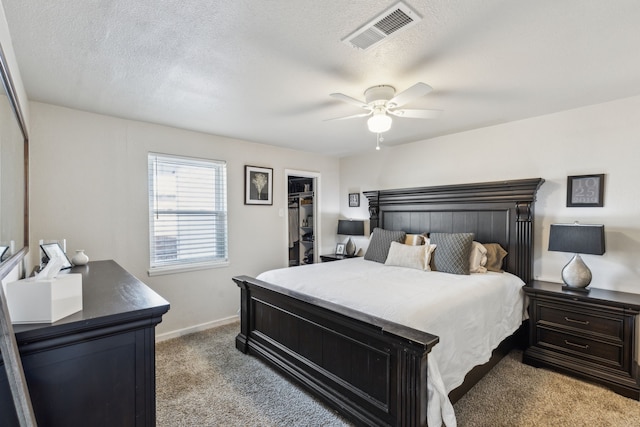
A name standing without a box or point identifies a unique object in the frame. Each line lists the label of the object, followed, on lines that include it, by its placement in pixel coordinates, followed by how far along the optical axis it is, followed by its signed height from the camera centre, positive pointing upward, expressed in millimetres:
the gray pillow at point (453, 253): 3004 -486
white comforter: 1847 -702
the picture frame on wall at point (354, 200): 4970 +93
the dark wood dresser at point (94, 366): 955 -552
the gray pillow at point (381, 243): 3744 -481
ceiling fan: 2227 +770
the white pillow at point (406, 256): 3273 -558
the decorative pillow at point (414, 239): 3641 -416
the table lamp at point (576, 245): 2531 -341
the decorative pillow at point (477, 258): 3068 -547
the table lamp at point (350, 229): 4773 -381
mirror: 1332 +148
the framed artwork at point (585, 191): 2752 +141
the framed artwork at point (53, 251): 2184 -337
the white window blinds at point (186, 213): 3367 -88
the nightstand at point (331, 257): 4686 -811
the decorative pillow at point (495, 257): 3184 -543
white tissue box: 968 -311
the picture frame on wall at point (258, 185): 4066 +277
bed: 1662 -874
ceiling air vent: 1491 +954
